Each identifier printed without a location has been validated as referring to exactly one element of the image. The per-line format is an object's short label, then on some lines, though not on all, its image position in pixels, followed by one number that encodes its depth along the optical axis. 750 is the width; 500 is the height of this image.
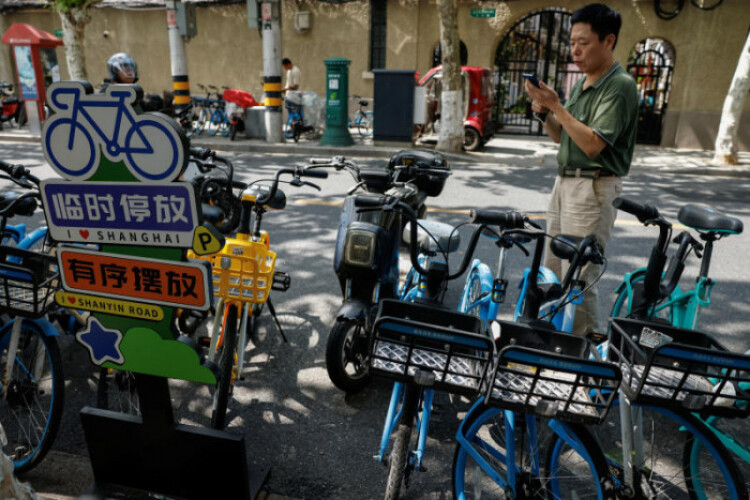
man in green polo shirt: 2.91
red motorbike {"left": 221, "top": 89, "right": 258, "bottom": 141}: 13.06
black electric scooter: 3.03
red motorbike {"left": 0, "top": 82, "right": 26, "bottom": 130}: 14.52
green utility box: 12.02
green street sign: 14.19
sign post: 1.84
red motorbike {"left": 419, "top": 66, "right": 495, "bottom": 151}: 11.91
